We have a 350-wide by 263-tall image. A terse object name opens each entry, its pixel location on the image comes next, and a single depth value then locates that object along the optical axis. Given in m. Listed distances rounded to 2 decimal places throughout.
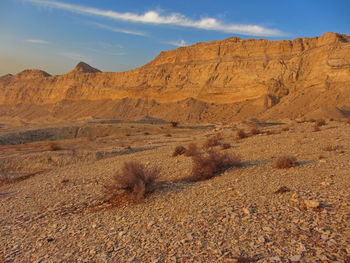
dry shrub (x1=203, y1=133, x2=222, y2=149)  13.38
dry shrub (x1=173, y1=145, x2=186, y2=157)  11.94
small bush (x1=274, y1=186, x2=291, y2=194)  5.47
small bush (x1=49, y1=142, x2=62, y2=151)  17.84
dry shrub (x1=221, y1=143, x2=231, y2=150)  11.73
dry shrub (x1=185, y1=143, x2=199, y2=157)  11.08
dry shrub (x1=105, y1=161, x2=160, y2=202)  6.62
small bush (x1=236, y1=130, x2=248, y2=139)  14.98
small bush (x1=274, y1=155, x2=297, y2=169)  7.26
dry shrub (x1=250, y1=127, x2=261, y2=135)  16.71
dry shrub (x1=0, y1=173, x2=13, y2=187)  11.55
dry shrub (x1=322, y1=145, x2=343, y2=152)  8.83
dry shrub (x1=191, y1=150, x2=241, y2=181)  7.49
